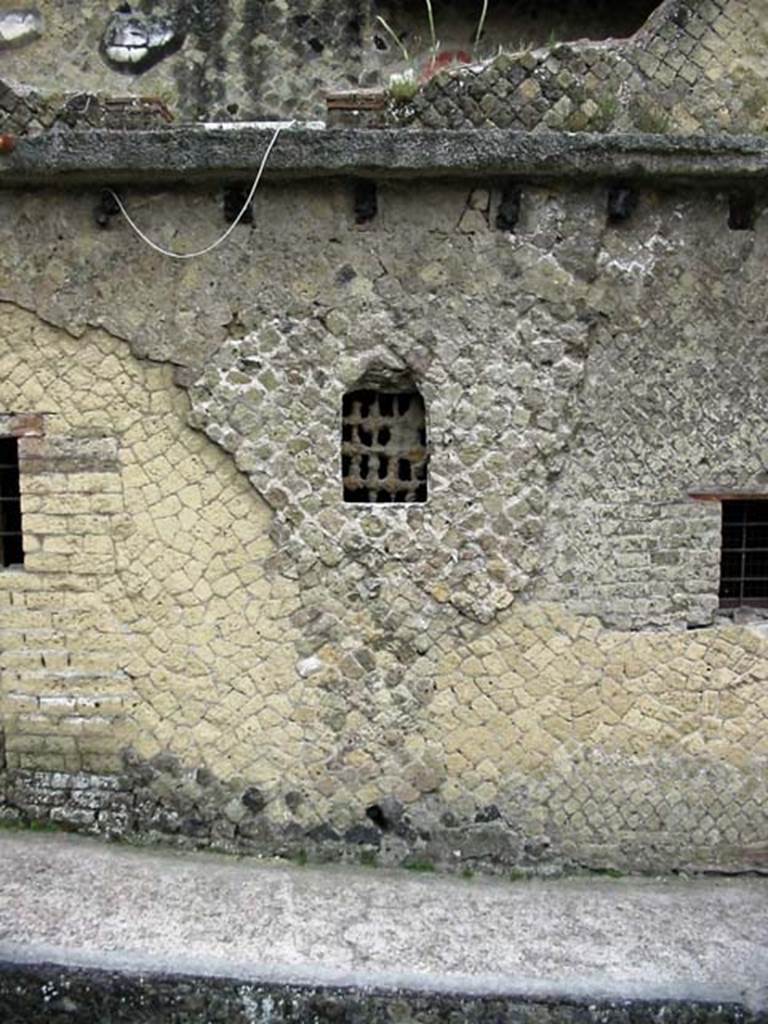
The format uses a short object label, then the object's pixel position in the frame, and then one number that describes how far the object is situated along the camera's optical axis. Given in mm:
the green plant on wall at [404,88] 5656
